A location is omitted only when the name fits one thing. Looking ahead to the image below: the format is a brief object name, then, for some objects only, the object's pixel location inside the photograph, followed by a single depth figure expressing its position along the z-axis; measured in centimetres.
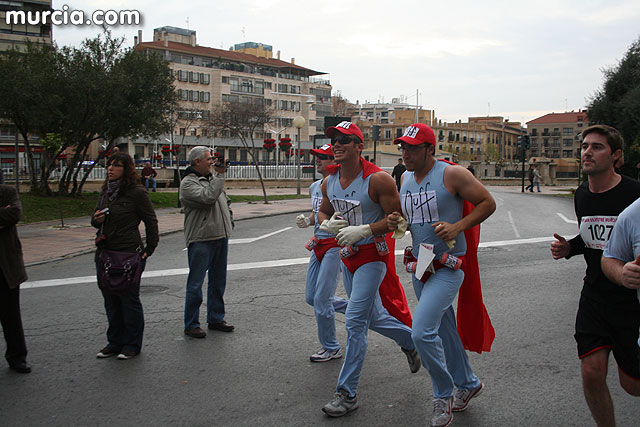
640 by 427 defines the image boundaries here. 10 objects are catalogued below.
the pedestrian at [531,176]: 4519
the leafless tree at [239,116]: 6334
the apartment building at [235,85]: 9225
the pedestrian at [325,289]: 525
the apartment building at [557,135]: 14562
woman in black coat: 551
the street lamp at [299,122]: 2959
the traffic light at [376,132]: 3096
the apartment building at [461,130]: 13888
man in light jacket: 612
